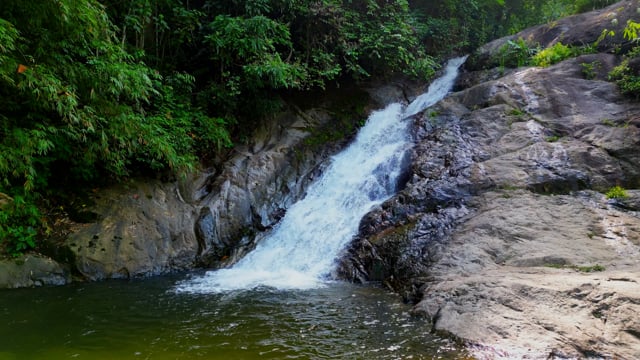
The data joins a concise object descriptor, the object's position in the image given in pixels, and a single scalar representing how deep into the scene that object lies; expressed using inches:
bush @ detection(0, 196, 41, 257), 300.2
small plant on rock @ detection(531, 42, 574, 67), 465.1
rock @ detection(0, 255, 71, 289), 284.8
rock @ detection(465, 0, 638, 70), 452.1
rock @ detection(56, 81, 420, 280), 335.9
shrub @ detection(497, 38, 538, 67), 517.0
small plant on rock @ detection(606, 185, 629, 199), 296.0
